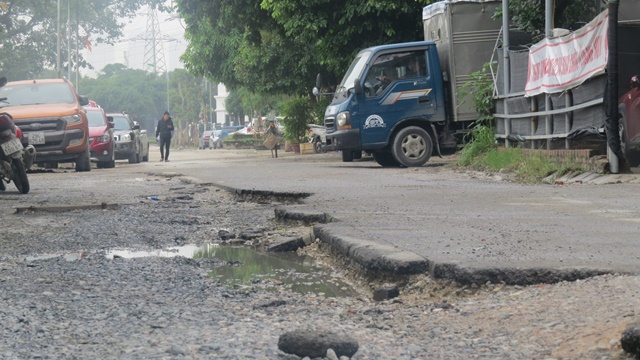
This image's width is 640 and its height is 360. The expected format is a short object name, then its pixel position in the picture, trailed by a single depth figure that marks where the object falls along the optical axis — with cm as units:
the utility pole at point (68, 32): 5538
